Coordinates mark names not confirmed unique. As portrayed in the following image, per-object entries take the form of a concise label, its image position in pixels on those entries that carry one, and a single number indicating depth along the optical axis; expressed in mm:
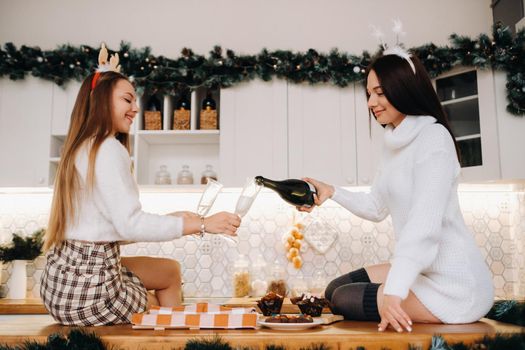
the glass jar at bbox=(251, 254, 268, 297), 3070
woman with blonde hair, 1595
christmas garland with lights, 3018
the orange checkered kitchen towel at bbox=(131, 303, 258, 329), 1415
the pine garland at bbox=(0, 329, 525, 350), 1207
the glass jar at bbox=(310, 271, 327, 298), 2973
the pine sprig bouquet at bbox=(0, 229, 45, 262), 3139
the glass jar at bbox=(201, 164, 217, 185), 3143
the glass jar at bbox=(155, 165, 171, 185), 3156
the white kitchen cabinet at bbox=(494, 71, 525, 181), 2812
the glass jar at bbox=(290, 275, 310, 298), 2960
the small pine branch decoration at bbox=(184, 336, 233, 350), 1191
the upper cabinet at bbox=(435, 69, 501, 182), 2854
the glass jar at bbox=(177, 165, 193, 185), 3152
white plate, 1385
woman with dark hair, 1435
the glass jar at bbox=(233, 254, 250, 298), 3100
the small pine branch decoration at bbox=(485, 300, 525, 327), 1463
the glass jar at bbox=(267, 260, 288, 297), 2996
